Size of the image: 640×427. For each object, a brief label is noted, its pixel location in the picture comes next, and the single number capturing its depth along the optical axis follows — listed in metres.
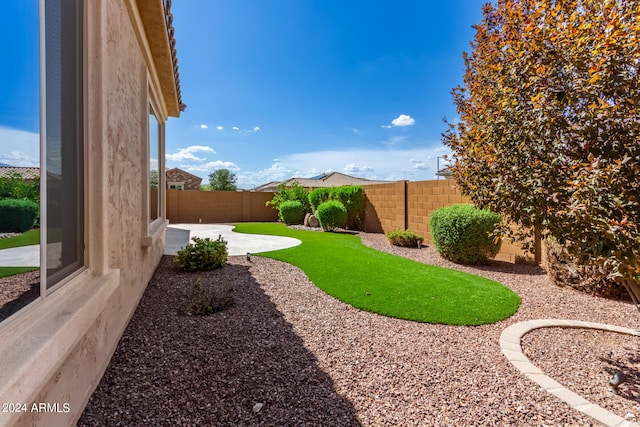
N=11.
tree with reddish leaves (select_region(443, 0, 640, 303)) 2.14
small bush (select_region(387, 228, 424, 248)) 10.14
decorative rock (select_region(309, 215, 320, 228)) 16.20
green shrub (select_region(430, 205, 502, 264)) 7.25
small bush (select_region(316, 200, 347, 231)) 14.20
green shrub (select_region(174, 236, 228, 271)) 6.34
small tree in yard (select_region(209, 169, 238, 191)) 42.15
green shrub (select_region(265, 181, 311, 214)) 17.91
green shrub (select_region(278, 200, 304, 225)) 17.12
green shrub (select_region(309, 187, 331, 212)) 16.33
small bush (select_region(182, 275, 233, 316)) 4.13
